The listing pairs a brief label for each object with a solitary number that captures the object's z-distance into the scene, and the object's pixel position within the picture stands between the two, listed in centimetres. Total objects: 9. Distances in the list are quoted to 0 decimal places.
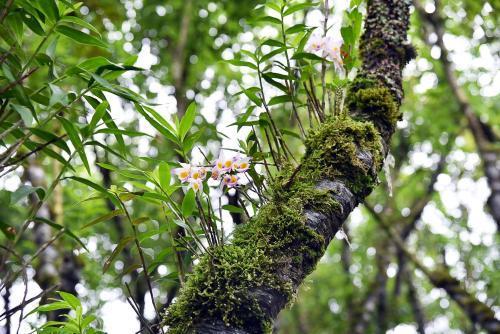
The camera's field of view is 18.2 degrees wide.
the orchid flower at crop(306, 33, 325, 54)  284
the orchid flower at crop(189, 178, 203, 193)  264
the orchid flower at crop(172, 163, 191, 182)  266
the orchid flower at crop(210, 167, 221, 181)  266
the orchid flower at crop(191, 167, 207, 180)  266
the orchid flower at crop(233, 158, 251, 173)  266
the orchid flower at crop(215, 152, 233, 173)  266
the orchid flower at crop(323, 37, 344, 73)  283
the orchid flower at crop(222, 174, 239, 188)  267
